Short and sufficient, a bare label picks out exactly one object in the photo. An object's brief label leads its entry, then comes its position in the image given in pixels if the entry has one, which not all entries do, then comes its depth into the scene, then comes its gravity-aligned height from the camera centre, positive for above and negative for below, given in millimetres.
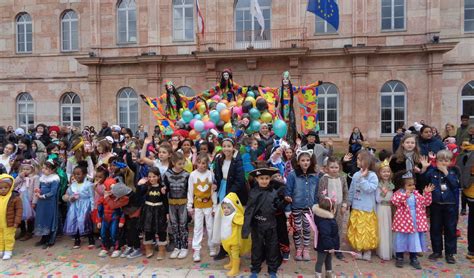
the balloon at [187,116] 9281 +316
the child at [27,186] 6383 -1000
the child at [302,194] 5316 -955
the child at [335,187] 5273 -858
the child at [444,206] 5250 -1133
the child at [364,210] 5324 -1221
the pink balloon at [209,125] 8680 +80
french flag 14975 +4386
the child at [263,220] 4762 -1202
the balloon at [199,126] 8688 +57
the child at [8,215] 5652 -1317
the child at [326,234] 4574 -1339
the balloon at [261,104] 8961 +589
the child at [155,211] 5418 -1230
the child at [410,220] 5098 -1304
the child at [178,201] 5500 -1086
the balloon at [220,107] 8922 +524
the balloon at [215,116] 8750 +294
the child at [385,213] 5332 -1244
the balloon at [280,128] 8195 +2
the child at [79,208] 6027 -1303
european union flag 12492 +4078
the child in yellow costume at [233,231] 4934 -1387
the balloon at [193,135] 8797 -157
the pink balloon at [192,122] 9023 +158
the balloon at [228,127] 8602 +19
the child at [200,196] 5395 -1006
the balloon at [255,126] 8631 +52
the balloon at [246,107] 9000 +521
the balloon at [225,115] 8742 +318
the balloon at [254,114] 8742 +339
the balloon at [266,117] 8859 +269
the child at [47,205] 6117 -1270
